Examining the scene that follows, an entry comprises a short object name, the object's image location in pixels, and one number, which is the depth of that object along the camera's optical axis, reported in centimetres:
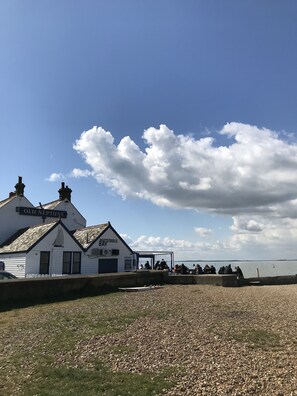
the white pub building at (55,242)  3462
